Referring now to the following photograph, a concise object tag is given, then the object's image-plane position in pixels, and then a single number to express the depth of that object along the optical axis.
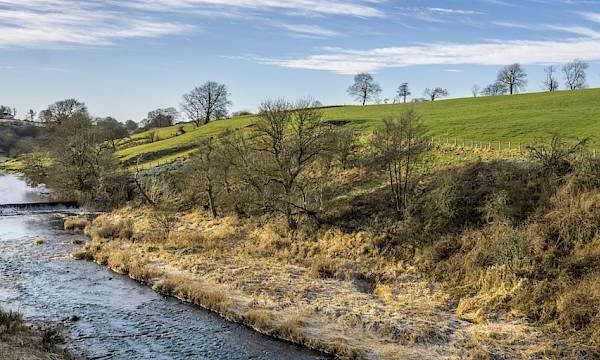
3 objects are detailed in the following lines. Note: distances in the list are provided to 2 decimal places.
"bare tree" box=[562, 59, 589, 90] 111.81
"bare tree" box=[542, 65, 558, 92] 116.00
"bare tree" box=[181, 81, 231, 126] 122.12
